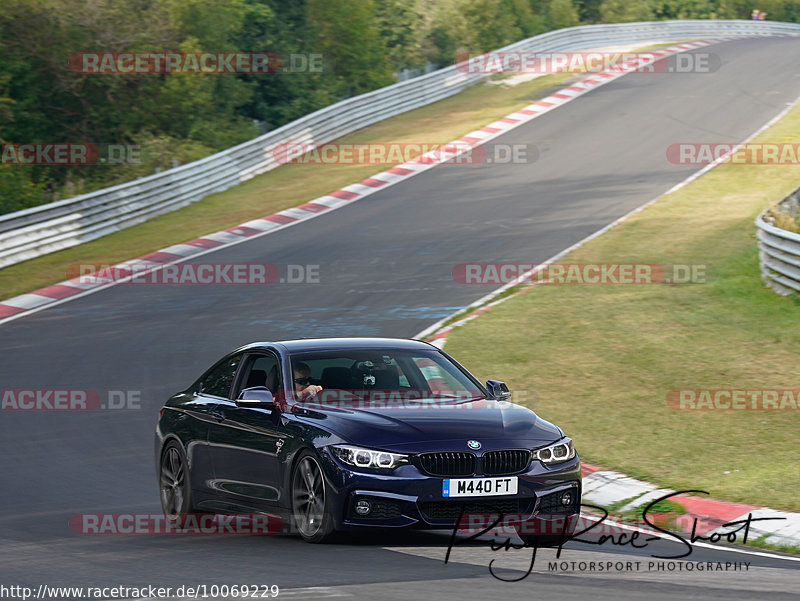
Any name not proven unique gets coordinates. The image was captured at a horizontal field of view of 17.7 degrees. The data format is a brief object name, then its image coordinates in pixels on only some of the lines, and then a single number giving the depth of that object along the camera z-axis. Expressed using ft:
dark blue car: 52.88
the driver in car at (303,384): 59.82
